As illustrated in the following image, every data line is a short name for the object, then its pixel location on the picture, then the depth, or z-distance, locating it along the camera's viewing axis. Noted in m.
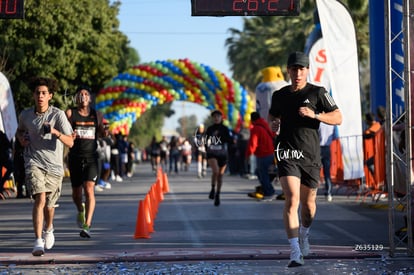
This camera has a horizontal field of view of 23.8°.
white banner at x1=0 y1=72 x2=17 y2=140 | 22.69
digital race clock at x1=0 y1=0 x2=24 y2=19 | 12.77
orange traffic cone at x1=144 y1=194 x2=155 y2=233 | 13.05
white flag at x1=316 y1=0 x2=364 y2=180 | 18.36
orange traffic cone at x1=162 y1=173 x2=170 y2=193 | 25.21
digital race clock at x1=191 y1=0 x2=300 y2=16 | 12.39
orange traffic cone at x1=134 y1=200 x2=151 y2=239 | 12.20
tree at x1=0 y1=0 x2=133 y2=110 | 38.59
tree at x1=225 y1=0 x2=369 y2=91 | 43.20
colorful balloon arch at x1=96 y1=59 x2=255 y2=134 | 42.22
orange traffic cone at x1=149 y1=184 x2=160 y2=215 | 15.83
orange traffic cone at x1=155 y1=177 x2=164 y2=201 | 19.49
